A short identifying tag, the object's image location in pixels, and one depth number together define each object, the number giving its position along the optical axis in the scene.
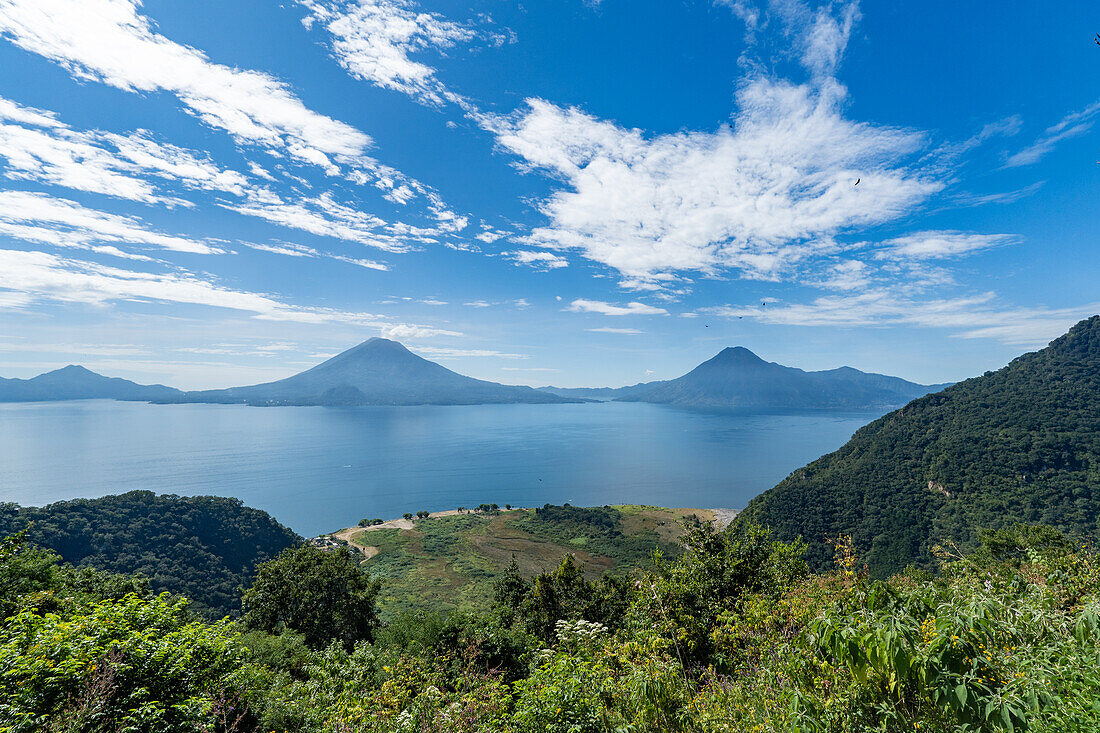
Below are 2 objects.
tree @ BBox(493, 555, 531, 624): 23.02
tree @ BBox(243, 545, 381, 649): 18.86
